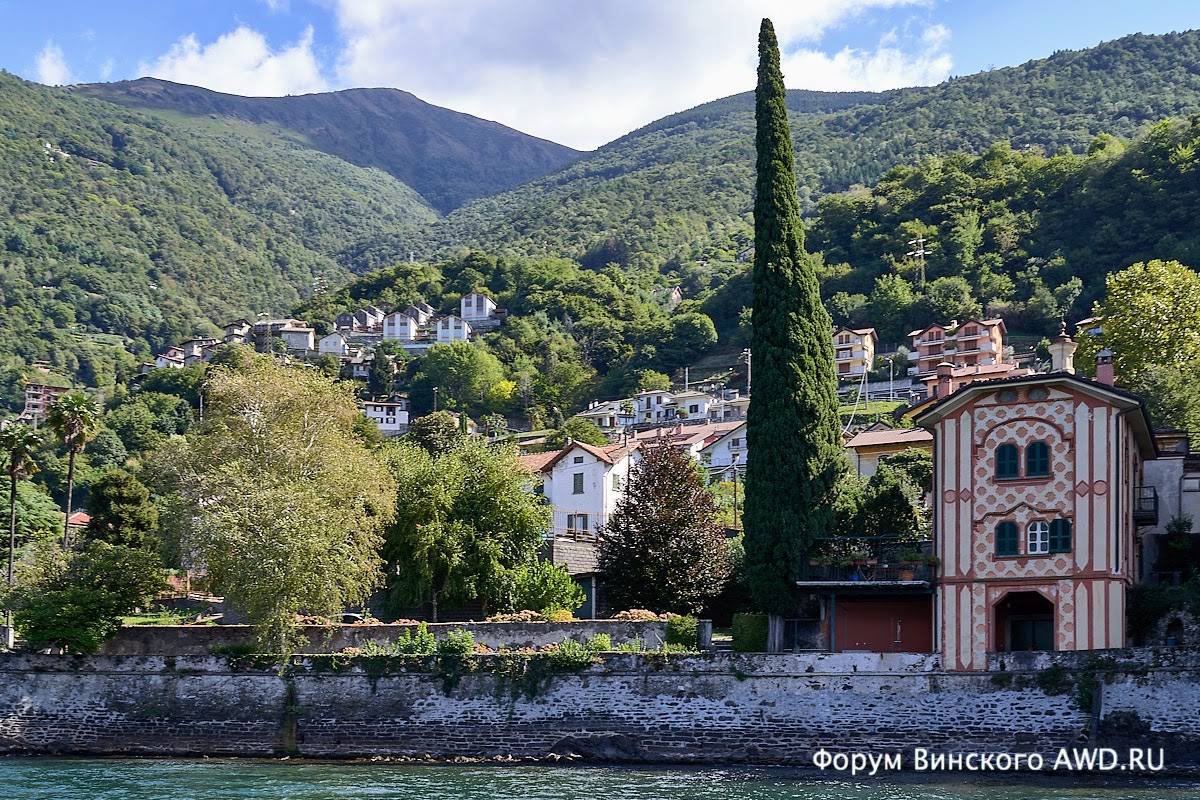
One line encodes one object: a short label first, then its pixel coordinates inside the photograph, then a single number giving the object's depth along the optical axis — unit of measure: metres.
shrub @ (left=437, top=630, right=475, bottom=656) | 42.84
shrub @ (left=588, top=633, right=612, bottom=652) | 42.44
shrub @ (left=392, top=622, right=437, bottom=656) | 43.69
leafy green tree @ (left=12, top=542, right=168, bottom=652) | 45.75
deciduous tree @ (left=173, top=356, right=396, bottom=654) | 44.88
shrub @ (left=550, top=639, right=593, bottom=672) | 41.69
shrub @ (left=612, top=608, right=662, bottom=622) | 45.19
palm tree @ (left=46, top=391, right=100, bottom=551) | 59.56
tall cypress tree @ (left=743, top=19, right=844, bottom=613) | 43.88
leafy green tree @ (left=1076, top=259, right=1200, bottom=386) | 61.41
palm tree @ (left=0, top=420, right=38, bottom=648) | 57.34
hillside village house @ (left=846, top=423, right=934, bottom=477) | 64.44
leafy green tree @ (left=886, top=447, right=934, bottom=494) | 56.56
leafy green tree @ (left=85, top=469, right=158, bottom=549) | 64.00
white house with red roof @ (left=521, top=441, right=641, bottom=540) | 69.25
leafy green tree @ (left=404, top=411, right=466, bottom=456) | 89.18
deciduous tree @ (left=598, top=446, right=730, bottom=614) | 49.31
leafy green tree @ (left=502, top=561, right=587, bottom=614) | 51.16
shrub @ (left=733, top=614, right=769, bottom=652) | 44.97
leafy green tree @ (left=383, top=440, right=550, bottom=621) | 51.66
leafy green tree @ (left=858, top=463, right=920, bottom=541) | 45.53
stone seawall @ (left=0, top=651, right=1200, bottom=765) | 37.47
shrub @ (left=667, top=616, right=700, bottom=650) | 44.38
